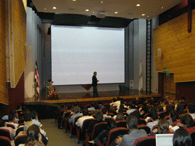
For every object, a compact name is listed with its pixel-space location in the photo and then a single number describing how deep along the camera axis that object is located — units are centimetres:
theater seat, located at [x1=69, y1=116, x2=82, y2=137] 581
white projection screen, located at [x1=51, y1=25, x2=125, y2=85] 1305
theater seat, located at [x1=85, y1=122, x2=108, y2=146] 396
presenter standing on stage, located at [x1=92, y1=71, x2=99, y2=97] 1112
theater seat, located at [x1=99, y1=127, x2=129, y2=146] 316
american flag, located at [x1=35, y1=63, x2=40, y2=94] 999
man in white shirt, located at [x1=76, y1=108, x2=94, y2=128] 494
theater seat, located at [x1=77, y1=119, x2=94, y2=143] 468
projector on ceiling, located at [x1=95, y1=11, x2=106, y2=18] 1102
